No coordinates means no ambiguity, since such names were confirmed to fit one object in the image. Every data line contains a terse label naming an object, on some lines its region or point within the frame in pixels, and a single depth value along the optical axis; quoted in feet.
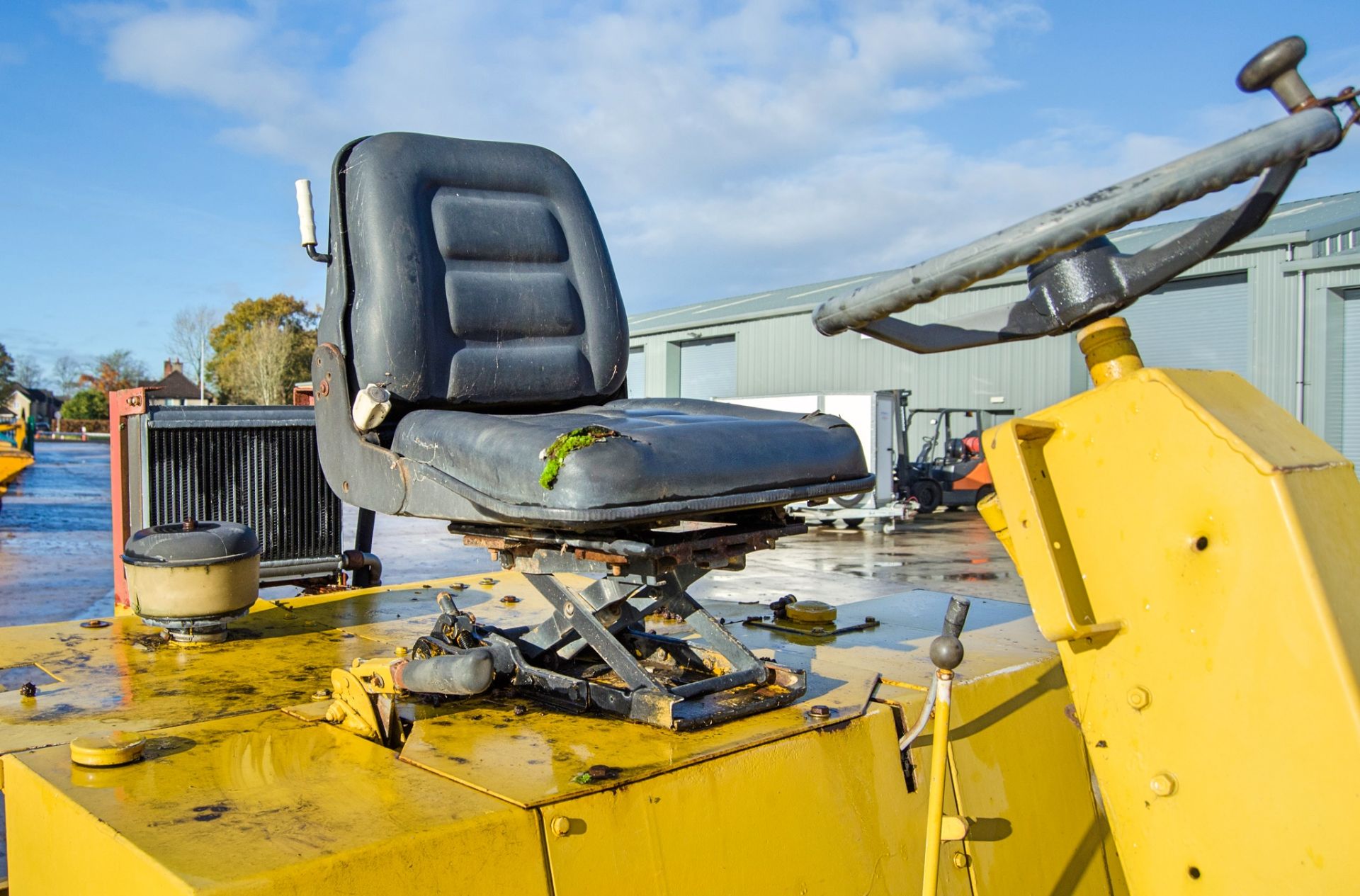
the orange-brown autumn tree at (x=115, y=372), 211.41
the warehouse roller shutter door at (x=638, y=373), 98.07
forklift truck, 59.21
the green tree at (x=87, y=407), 195.72
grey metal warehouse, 51.78
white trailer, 53.06
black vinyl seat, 6.10
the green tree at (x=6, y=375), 202.90
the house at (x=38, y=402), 160.97
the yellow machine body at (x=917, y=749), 3.74
